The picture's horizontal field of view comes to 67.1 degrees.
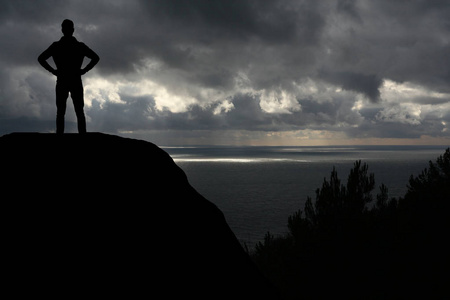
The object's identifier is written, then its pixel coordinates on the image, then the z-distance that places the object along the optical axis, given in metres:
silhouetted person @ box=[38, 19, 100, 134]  7.61
